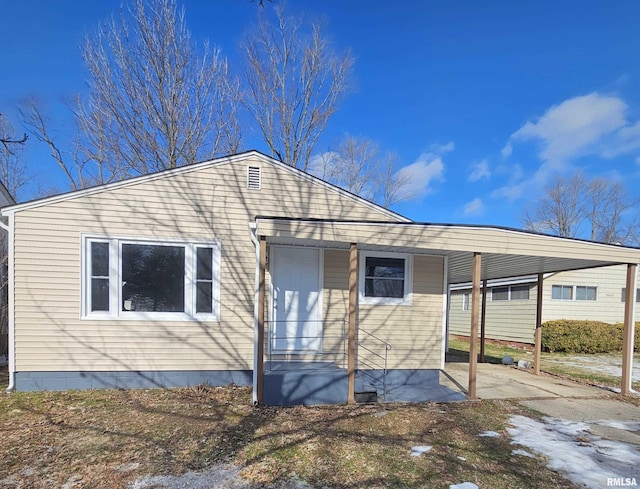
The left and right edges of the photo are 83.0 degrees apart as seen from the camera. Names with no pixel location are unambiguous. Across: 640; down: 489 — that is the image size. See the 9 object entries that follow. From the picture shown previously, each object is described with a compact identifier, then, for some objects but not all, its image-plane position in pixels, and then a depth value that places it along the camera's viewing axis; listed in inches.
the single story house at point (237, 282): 232.1
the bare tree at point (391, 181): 928.9
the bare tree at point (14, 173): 653.9
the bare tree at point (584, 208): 1130.0
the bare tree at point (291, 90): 658.2
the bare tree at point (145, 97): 565.3
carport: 207.0
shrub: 527.5
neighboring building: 562.6
